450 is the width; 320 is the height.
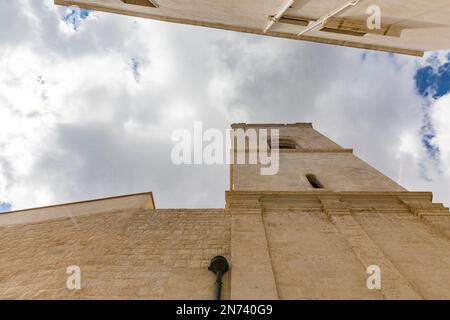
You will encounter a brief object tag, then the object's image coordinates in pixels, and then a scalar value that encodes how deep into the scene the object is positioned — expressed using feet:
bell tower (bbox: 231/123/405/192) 30.07
